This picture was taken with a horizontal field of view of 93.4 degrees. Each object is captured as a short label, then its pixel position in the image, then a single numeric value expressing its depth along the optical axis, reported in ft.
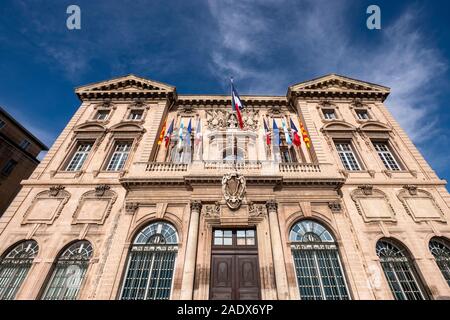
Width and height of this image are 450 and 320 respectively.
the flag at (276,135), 44.52
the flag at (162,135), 45.34
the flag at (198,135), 43.27
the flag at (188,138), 45.60
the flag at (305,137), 43.88
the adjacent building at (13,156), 62.75
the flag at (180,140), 42.44
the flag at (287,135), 43.02
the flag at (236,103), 43.37
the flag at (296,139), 42.50
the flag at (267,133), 43.52
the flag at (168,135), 43.99
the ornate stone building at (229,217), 28.22
